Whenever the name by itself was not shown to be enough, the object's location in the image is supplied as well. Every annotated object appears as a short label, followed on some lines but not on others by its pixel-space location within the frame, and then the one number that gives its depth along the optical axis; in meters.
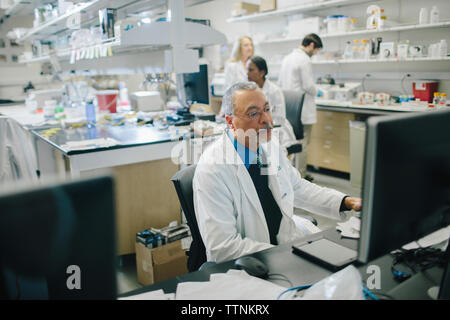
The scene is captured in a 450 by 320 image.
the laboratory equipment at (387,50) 3.85
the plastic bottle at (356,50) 4.21
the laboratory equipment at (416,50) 3.71
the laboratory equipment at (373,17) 3.90
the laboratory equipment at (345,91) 4.25
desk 0.95
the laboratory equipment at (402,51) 3.74
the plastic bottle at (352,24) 4.23
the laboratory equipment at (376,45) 3.99
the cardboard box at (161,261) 2.19
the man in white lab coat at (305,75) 3.88
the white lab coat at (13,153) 2.70
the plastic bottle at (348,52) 4.27
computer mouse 0.98
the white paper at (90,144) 2.34
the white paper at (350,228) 1.23
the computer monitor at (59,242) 0.46
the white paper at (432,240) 1.15
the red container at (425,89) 3.72
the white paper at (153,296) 0.90
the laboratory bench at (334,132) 3.88
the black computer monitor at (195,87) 3.10
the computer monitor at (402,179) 0.73
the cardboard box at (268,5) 4.88
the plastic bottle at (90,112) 3.56
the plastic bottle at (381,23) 3.86
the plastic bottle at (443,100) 3.56
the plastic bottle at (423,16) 3.58
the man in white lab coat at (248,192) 1.25
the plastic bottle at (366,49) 4.07
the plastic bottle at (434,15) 3.54
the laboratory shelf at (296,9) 4.20
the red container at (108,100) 4.20
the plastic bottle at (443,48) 3.53
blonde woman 4.03
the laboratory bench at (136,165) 2.34
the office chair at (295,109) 3.36
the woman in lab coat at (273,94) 3.14
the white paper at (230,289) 0.89
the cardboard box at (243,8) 5.29
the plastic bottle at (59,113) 3.83
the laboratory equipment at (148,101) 4.06
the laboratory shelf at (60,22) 2.82
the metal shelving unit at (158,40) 2.30
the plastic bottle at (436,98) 3.62
